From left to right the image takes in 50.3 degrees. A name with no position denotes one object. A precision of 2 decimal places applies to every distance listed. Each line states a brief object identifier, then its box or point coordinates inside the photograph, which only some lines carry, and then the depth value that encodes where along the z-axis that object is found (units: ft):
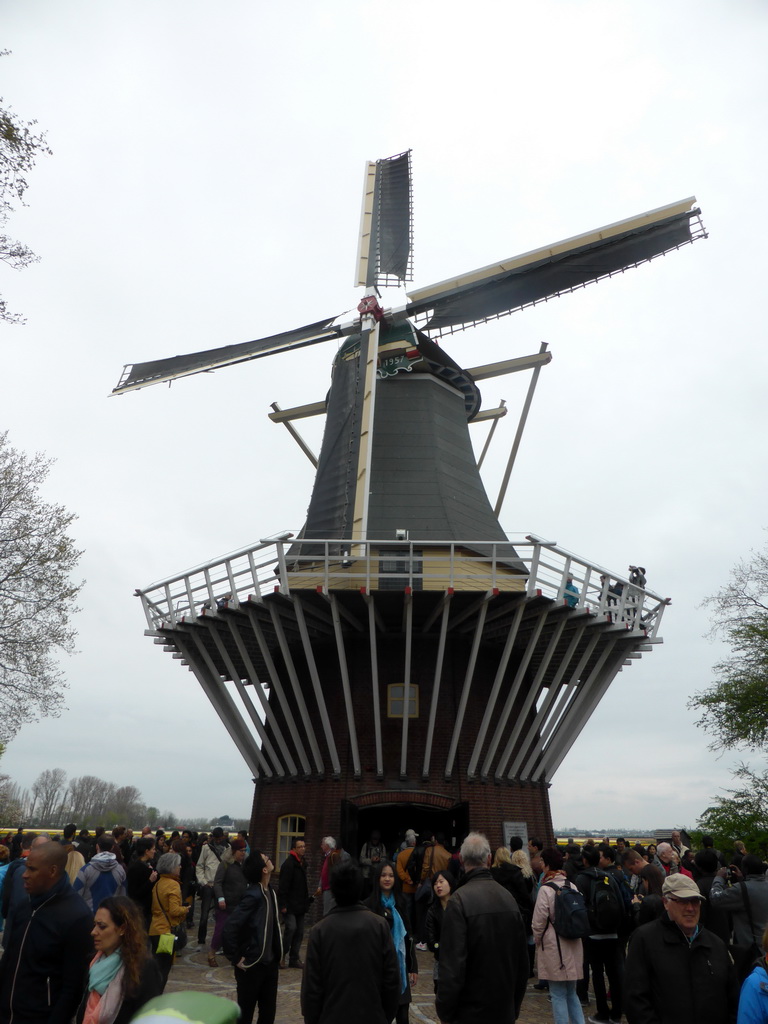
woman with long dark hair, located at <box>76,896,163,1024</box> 11.89
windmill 48.73
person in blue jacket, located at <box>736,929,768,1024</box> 11.14
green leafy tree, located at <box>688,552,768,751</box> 78.84
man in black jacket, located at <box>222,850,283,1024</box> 19.52
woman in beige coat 22.07
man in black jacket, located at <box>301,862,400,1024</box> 13.58
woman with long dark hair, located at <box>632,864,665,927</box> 21.20
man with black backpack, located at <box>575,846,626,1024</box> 25.48
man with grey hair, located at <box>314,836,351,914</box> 30.67
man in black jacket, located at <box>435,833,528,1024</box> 14.35
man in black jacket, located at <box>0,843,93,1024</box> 13.61
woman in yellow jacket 22.50
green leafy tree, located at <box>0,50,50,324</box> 24.97
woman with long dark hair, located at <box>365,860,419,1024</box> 22.33
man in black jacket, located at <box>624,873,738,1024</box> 12.84
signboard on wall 50.88
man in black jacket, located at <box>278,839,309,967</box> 34.53
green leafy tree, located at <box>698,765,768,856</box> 71.67
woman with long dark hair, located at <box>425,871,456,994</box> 20.49
